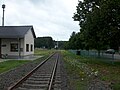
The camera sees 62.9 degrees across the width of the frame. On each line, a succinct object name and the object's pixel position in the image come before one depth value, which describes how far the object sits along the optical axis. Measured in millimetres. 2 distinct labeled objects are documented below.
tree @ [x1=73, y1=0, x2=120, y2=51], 9880
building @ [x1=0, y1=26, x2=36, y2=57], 15509
